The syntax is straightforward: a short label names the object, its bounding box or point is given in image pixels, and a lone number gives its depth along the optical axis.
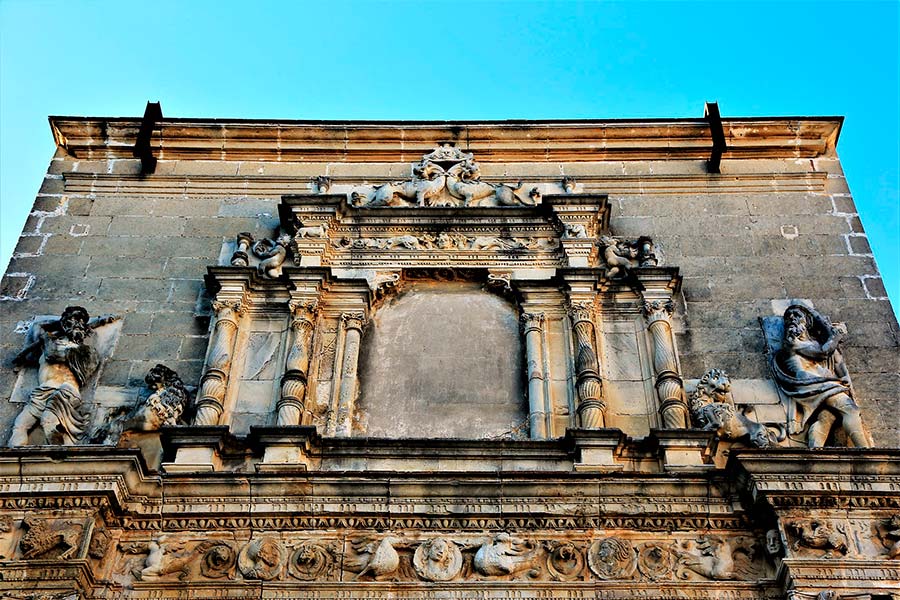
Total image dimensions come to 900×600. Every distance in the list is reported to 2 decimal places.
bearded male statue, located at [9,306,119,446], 8.52
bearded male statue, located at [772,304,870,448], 8.61
